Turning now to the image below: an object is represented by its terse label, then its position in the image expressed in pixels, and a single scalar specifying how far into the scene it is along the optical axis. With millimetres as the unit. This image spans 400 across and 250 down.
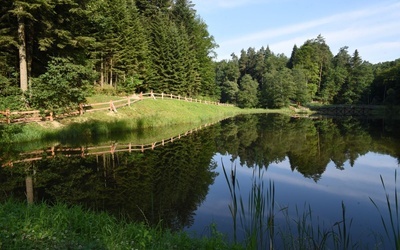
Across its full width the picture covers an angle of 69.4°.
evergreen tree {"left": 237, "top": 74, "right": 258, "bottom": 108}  75625
